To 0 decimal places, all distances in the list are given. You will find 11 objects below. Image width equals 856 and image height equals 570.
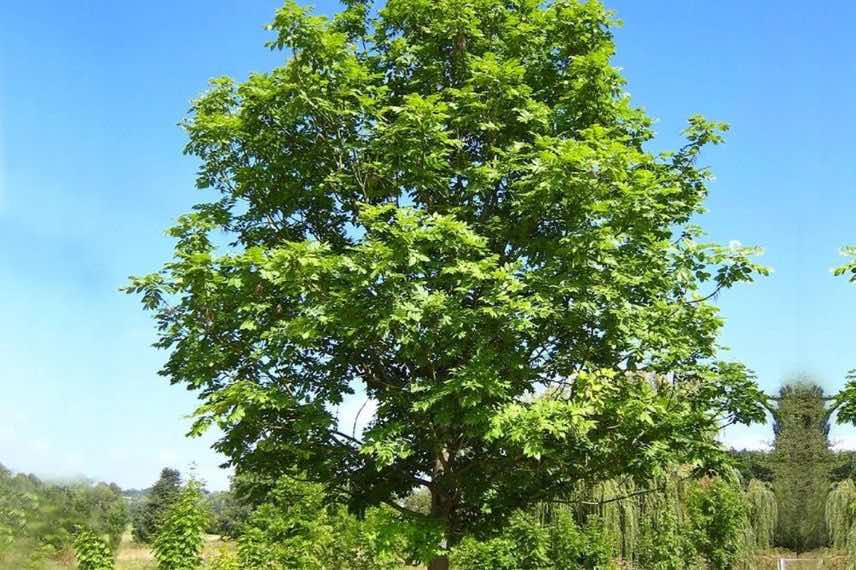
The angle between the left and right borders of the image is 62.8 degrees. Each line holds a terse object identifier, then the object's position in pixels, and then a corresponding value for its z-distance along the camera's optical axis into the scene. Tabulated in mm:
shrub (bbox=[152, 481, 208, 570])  13375
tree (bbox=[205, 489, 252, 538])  41656
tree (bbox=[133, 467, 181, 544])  37469
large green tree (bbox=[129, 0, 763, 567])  7191
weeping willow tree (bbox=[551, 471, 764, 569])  18781
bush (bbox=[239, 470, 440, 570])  14969
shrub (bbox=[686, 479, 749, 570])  19156
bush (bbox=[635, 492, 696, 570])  18469
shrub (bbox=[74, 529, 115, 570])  12312
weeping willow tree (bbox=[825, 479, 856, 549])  15828
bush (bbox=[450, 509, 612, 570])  16516
